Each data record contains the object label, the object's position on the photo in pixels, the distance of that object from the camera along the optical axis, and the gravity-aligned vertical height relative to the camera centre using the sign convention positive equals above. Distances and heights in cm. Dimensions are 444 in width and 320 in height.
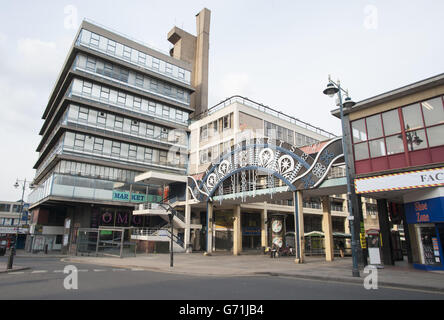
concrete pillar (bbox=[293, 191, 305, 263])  2262 +55
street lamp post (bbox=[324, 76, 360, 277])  1469 +495
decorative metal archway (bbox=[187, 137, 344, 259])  2228 +577
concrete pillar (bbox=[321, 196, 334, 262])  2486 -12
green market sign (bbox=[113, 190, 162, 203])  4109 +495
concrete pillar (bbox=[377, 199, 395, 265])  1994 +18
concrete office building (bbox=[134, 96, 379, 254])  3334 +423
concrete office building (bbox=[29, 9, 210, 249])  3959 +1425
